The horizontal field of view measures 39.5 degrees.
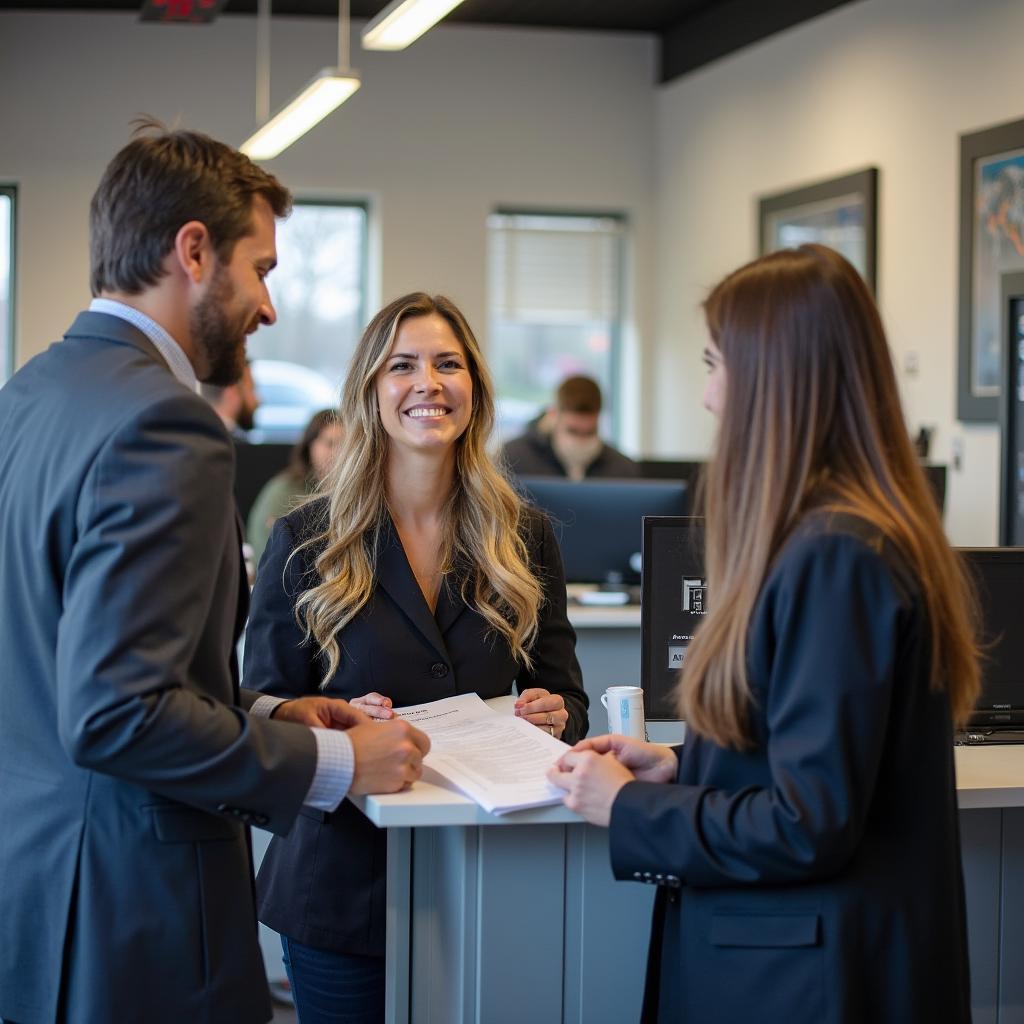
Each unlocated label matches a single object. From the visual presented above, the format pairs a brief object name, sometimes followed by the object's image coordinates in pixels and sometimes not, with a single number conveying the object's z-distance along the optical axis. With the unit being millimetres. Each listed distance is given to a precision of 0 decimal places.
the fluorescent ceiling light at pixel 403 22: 4273
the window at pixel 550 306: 8648
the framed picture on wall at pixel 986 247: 5344
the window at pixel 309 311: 8422
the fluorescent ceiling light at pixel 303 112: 5367
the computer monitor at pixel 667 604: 2422
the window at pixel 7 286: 8055
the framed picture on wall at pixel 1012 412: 3381
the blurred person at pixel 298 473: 5224
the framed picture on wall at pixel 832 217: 6328
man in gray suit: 1394
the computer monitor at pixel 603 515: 4512
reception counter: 1910
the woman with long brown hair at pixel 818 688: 1390
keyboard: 2383
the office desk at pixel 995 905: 2158
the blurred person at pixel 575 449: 6320
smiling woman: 2070
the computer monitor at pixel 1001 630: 2383
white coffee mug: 2250
